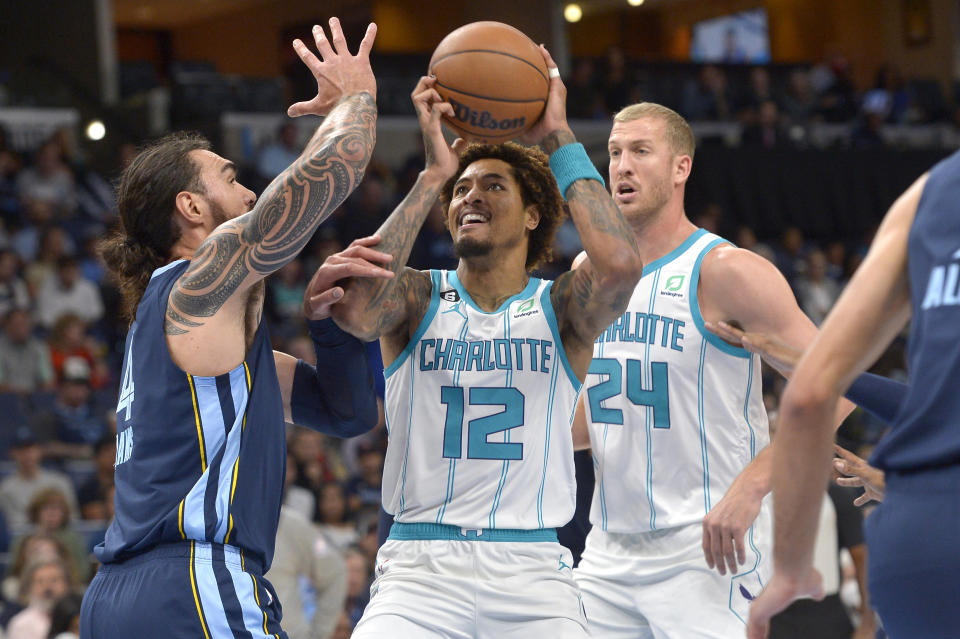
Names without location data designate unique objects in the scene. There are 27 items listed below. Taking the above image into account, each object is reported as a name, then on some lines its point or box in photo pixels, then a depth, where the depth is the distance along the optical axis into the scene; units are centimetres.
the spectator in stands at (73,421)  1051
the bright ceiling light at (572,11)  2550
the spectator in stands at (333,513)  1012
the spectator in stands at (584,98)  1872
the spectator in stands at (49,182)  1394
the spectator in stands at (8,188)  1366
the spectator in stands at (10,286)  1173
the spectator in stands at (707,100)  2000
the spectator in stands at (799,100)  2062
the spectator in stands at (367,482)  1086
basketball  427
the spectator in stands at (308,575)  821
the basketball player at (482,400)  402
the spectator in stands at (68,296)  1214
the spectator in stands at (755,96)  1989
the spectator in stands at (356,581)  926
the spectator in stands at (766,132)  1817
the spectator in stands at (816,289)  1586
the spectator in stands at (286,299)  1296
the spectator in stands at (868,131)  1931
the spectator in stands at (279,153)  1521
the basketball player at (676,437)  448
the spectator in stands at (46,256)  1226
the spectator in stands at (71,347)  1152
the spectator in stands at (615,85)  1881
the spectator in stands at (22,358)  1117
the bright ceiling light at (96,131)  1694
